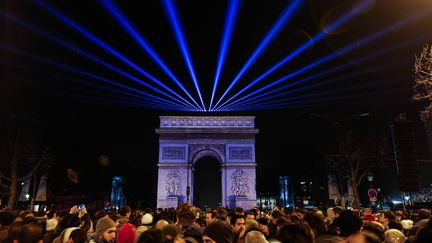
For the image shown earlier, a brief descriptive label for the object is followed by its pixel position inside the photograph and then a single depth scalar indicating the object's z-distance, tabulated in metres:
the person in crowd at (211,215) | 9.88
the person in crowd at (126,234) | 5.40
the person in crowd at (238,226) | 6.98
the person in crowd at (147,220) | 8.86
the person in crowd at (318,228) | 5.36
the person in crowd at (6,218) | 8.04
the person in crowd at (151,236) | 3.71
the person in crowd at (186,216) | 6.70
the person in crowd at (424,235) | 3.86
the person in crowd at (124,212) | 9.77
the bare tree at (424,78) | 12.08
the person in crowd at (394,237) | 6.36
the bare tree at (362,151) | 31.12
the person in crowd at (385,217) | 9.95
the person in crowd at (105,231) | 6.58
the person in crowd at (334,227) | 6.24
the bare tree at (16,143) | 26.84
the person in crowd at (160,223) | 6.28
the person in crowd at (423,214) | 9.53
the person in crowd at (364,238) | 3.82
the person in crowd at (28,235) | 4.48
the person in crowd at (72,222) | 7.40
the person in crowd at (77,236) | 5.41
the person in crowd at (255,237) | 4.12
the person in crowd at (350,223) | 4.88
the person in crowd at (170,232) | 4.57
